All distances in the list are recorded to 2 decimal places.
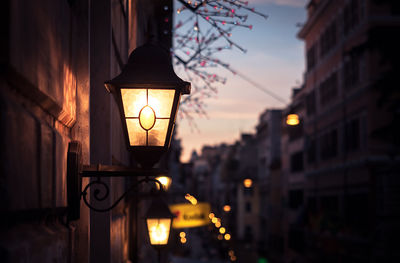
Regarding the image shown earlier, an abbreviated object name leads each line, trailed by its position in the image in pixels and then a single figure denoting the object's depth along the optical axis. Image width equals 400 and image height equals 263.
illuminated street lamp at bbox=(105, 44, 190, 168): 3.91
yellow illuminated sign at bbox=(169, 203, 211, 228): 19.59
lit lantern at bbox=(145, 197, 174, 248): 8.91
